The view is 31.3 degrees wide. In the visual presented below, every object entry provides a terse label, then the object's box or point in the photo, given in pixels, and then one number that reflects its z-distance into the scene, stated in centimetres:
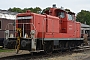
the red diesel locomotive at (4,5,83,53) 1061
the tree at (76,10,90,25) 7639
